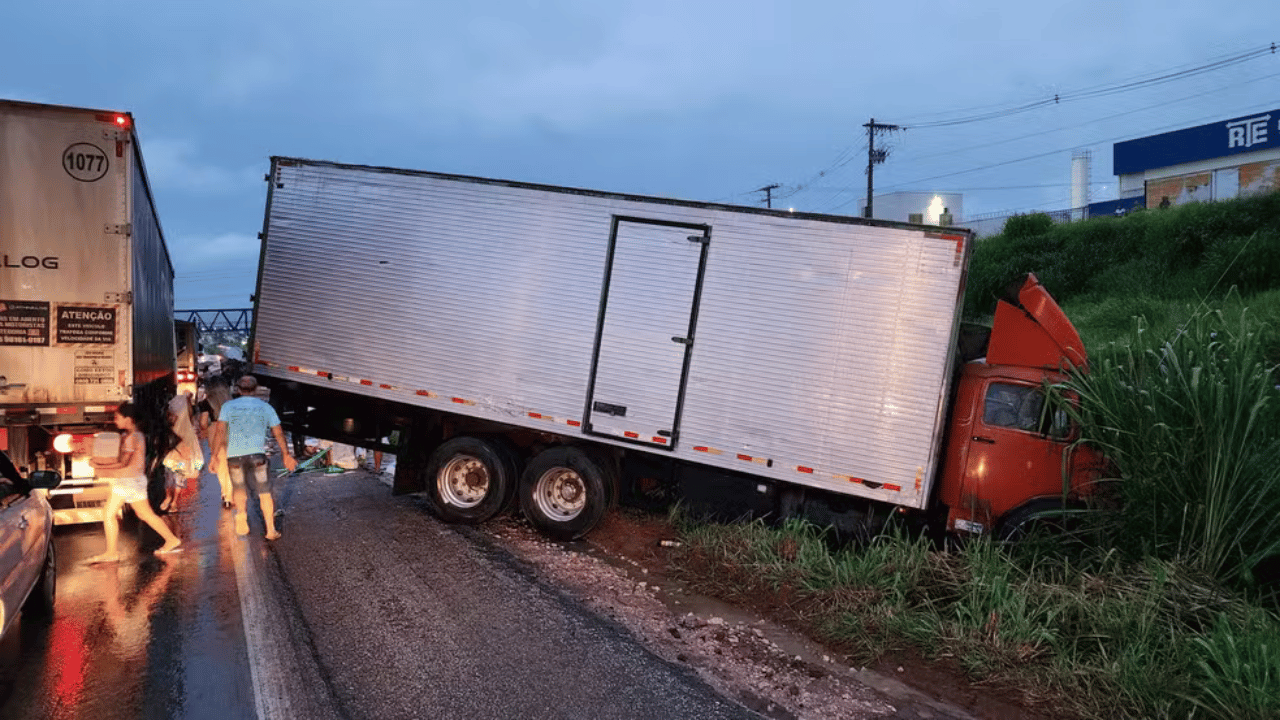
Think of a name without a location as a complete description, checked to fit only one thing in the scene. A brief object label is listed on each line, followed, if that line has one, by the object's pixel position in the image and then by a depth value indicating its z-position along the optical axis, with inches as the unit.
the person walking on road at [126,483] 289.9
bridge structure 2353.6
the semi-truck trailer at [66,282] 288.7
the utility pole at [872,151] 1793.7
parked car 188.7
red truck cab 289.7
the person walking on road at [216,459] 343.0
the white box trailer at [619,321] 294.0
